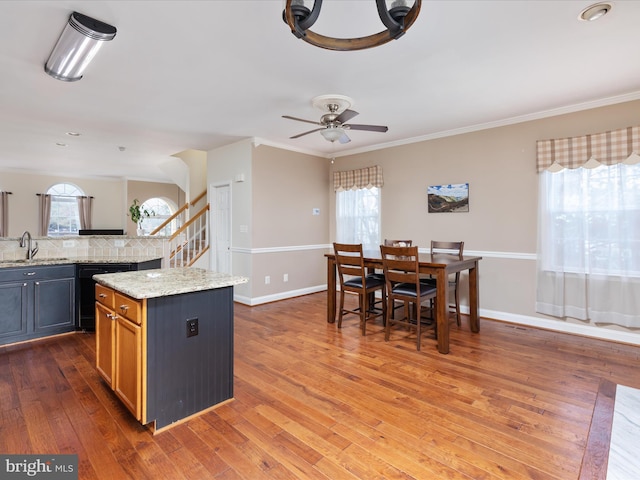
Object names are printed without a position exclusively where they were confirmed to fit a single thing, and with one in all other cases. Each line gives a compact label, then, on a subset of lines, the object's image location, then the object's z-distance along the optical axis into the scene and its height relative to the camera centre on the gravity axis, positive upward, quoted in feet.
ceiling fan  10.91 +3.97
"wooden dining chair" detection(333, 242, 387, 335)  12.23 -1.65
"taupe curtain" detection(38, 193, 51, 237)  29.09 +2.41
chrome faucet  11.98 -0.09
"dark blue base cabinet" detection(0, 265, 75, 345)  10.80 -2.08
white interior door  18.19 +0.76
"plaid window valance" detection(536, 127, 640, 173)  10.94 +3.09
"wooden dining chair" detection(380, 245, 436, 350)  10.61 -1.42
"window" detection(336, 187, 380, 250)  18.17 +1.25
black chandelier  4.54 +3.07
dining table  10.36 -1.43
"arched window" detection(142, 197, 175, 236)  33.65 +2.92
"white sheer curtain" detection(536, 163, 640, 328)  11.09 -0.23
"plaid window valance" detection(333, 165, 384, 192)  17.67 +3.35
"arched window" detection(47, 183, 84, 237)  29.99 +2.89
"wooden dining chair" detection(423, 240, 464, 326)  12.74 -0.67
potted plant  28.94 +2.52
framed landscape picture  14.87 +1.85
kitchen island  6.20 -2.07
